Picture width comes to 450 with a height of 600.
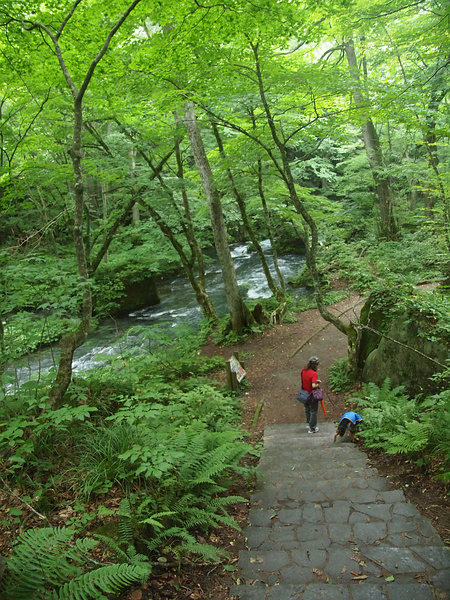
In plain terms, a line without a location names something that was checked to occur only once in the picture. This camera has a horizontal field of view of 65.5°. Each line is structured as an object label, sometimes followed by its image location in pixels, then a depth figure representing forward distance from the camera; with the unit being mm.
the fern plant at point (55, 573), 2119
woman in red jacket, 6512
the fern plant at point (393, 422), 4098
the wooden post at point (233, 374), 8531
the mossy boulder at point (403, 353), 5637
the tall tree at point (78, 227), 4586
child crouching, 5324
